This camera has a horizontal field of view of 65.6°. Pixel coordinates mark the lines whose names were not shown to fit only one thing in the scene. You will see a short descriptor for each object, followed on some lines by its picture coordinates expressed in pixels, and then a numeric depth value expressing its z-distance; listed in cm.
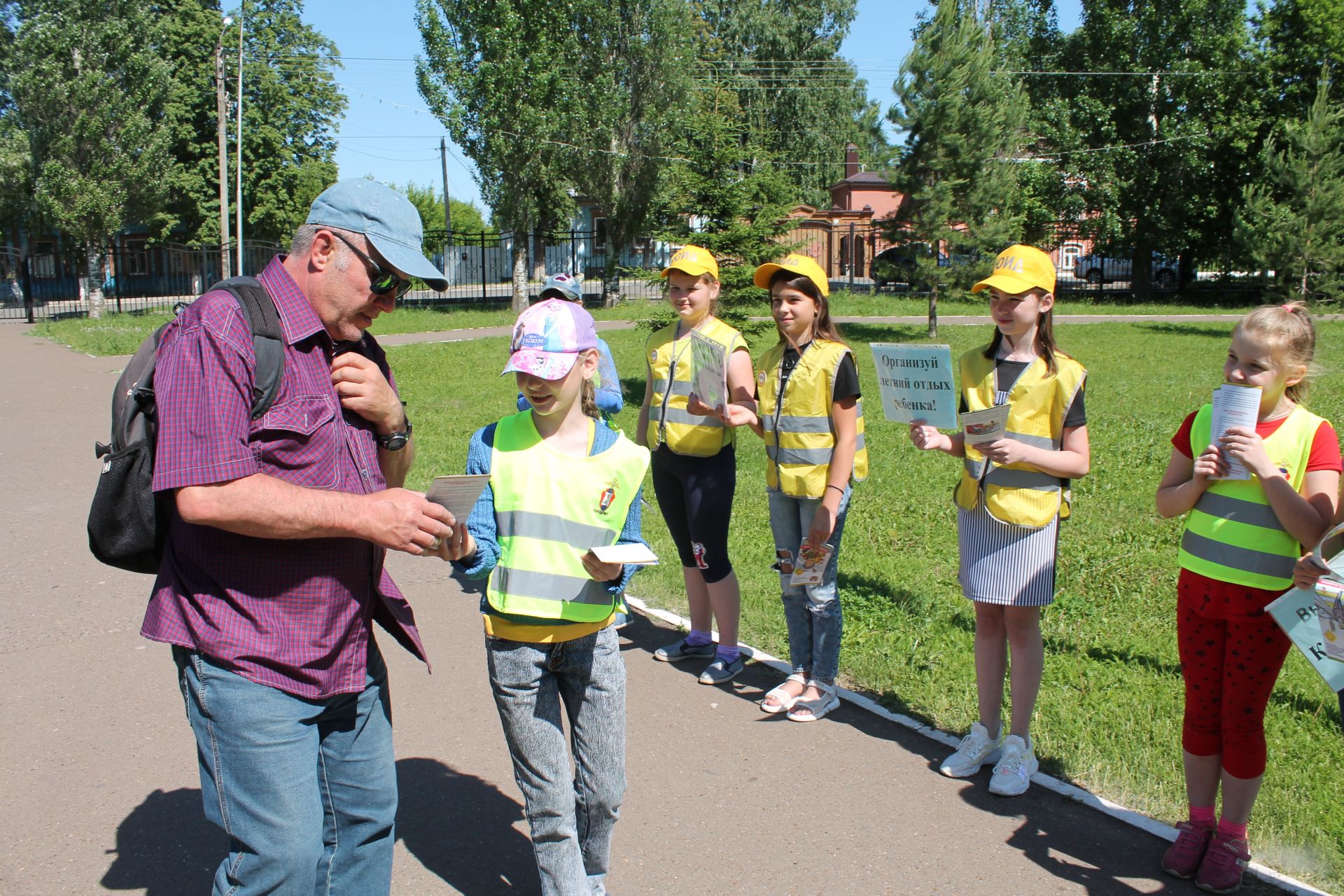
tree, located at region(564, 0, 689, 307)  3103
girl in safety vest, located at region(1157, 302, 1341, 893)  330
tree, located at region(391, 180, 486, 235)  6569
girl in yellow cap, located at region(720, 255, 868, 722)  461
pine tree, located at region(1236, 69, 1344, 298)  2361
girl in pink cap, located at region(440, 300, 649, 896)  296
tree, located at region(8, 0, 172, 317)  2906
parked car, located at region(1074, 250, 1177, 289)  3900
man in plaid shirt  230
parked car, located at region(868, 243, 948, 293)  2306
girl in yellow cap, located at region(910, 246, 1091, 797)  396
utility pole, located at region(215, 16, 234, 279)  3058
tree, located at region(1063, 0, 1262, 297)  3291
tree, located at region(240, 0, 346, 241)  4166
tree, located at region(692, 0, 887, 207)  4941
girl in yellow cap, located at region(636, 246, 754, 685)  508
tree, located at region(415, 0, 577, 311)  2891
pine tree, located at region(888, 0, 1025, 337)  2170
